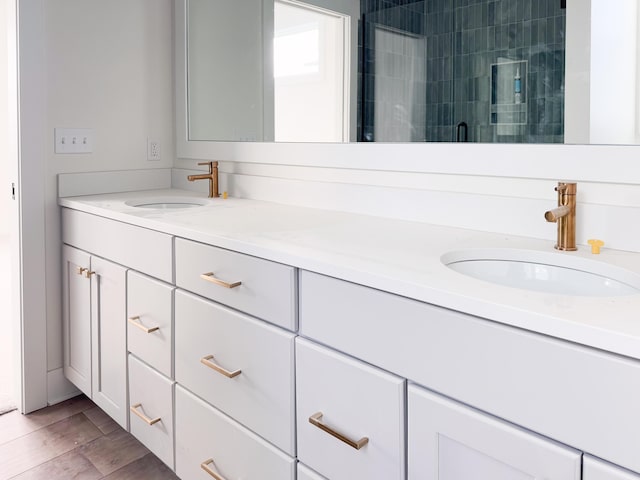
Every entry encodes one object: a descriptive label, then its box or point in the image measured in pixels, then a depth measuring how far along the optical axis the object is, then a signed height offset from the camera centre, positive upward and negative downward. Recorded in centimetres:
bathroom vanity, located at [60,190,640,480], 77 -29
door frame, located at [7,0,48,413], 202 +1
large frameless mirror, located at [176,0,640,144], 125 +34
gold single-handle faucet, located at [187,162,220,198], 222 +7
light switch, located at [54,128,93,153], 214 +21
